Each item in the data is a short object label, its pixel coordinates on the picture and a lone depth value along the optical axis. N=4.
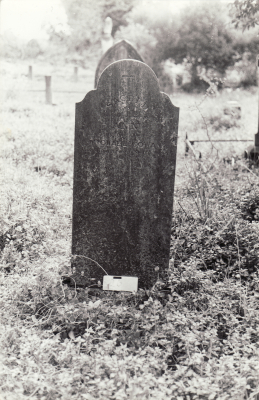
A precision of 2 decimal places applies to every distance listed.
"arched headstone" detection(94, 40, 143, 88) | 7.49
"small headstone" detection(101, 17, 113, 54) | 13.65
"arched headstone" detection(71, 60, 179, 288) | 3.20
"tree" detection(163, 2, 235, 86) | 20.53
